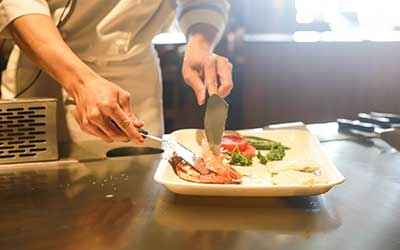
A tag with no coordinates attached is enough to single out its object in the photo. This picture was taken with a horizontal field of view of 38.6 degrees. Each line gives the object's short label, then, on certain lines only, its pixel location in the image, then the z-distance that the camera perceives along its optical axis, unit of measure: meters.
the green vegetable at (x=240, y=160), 0.87
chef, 0.80
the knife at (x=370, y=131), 1.10
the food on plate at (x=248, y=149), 0.88
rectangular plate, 0.68
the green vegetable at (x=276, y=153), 0.91
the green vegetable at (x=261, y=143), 0.98
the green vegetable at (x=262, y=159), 0.89
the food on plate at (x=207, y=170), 0.73
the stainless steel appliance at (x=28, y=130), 0.92
